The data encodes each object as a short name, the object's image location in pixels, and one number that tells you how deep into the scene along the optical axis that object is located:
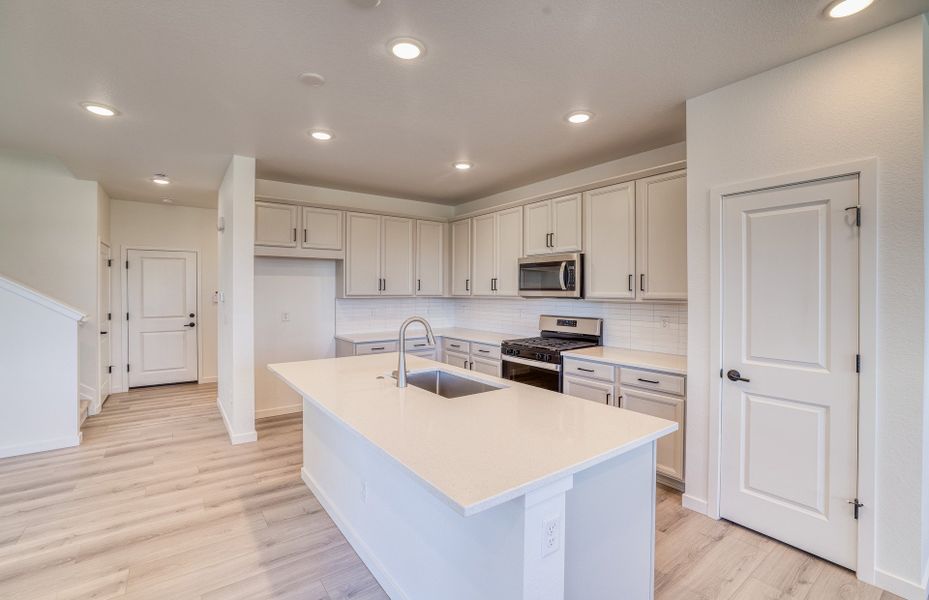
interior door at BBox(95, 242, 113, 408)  5.01
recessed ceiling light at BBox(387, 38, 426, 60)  1.98
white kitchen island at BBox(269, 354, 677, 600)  1.24
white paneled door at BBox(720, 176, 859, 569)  2.07
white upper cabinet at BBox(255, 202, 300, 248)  4.20
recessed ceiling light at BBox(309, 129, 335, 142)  3.13
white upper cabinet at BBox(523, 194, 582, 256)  3.84
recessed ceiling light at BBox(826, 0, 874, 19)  1.73
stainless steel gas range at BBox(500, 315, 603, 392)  3.69
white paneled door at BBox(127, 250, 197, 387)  5.83
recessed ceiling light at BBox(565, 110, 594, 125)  2.80
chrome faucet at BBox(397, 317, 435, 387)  2.27
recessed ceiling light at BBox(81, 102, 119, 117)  2.67
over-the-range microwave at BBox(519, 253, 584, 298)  3.76
